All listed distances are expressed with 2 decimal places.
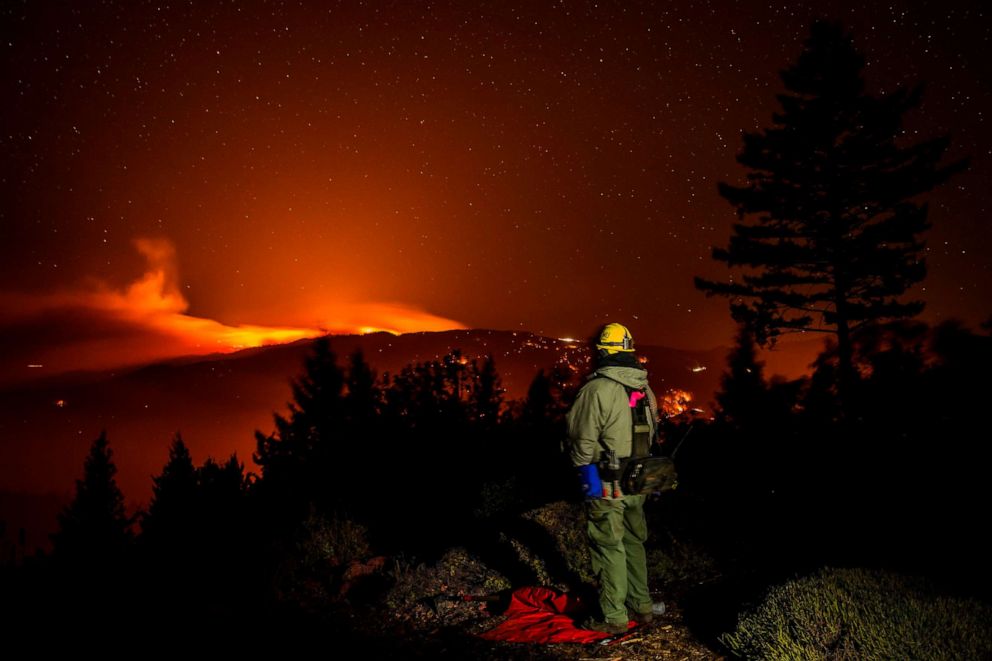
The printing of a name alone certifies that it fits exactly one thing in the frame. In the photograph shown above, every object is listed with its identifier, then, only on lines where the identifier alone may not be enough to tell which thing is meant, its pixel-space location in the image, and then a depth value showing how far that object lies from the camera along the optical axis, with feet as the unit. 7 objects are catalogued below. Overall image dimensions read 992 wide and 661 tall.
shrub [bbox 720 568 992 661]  14.08
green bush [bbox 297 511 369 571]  31.19
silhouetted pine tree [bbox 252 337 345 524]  51.18
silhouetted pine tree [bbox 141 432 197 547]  44.95
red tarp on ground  18.28
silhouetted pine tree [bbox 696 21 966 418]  69.56
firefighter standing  17.47
